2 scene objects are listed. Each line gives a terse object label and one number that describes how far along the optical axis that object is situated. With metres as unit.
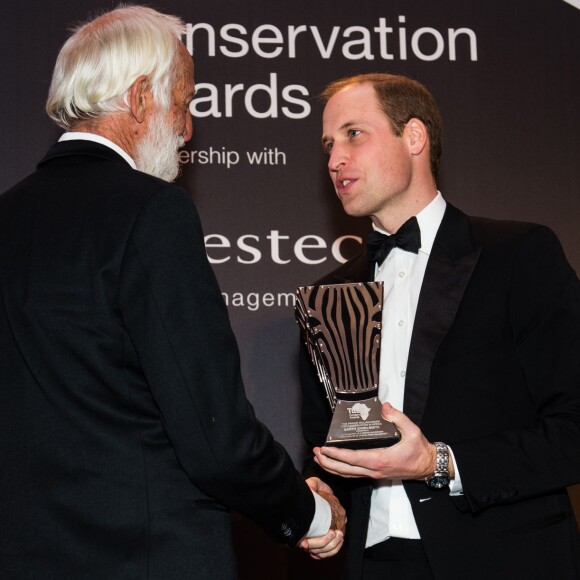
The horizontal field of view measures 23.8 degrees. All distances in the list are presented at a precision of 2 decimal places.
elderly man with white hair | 1.93
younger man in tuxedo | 2.30
